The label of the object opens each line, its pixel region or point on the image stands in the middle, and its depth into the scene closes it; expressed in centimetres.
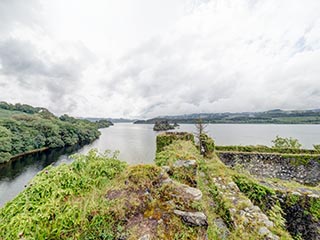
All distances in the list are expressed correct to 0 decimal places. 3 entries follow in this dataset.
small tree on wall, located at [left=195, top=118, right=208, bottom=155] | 984
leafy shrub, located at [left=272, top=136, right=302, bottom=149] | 1661
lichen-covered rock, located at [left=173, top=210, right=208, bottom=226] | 230
